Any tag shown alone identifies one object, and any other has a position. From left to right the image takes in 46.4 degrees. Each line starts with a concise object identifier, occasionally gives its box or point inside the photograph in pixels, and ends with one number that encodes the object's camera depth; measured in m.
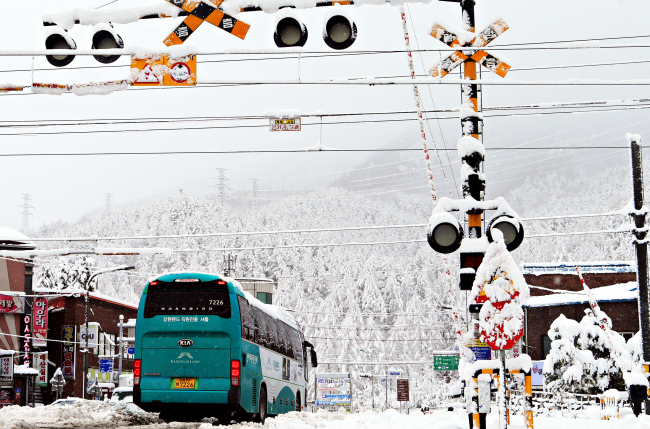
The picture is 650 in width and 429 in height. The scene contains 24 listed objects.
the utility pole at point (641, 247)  20.78
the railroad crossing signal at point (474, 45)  13.15
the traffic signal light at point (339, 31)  12.42
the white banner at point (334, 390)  70.50
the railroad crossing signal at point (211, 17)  13.31
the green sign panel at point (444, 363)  63.73
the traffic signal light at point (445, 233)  12.26
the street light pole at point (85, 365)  38.13
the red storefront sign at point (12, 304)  47.59
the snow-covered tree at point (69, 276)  89.00
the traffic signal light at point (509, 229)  12.34
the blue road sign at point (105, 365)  49.34
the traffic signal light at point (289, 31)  12.60
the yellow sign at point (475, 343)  12.57
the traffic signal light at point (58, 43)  13.09
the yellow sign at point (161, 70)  13.36
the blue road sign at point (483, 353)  12.70
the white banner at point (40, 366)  51.28
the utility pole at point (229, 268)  59.50
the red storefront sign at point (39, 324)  49.59
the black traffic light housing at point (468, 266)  12.51
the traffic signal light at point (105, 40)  13.36
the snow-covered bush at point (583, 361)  34.84
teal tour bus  18.92
